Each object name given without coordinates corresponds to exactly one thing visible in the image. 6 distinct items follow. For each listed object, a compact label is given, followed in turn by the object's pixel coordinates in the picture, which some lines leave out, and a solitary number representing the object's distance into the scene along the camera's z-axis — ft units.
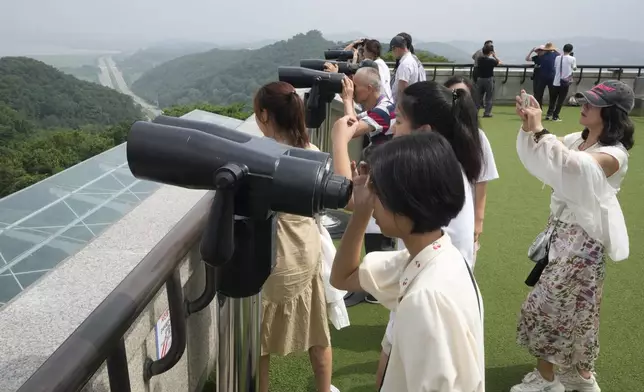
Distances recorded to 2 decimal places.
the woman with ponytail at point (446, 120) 6.97
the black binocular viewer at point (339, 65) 13.60
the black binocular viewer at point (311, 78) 10.49
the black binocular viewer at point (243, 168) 3.37
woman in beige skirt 7.13
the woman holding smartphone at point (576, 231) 7.70
